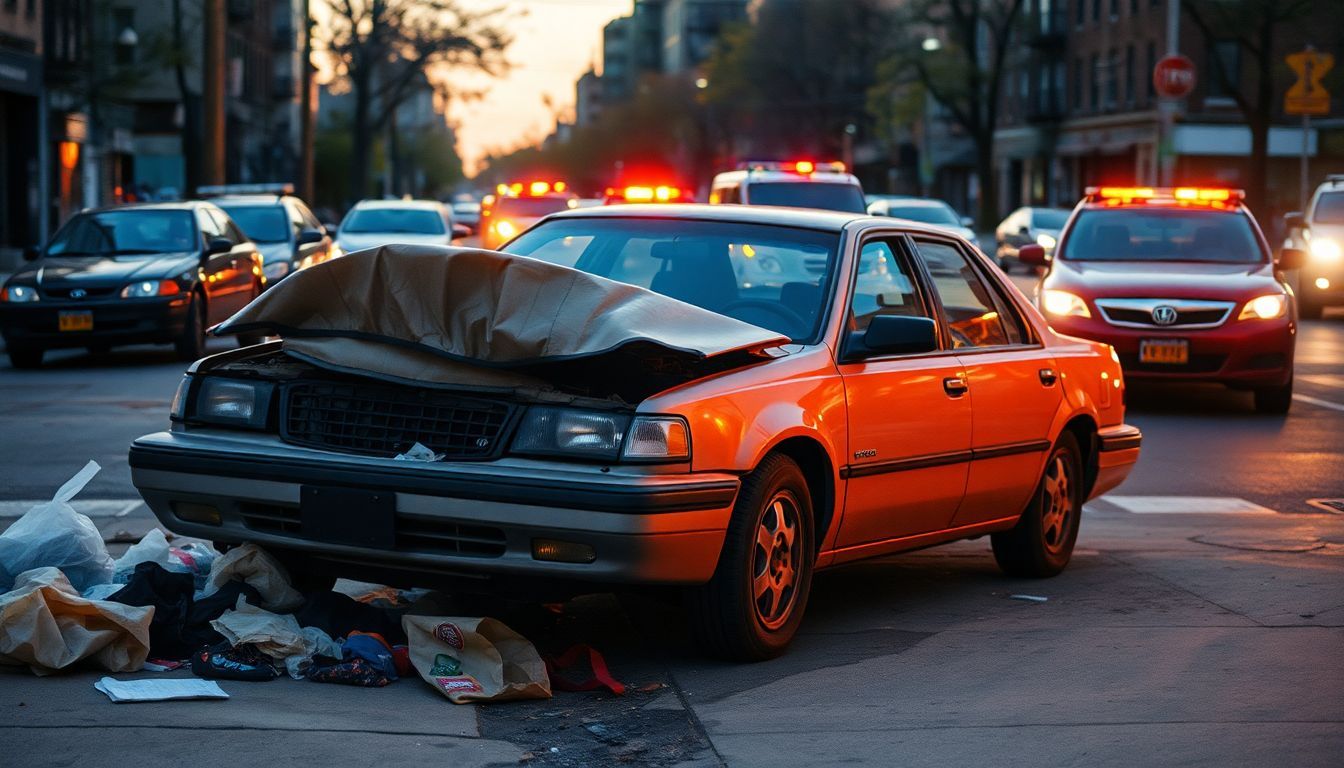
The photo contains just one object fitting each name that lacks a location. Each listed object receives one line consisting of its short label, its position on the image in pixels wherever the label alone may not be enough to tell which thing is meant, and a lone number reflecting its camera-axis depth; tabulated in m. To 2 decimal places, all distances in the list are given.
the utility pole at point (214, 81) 28.52
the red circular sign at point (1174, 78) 35.28
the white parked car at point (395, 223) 28.05
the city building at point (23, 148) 38.94
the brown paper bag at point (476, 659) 5.56
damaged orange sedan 5.62
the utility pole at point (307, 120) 45.38
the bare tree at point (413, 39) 63.16
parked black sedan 17.52
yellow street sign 35.44
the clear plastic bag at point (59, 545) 6.29
